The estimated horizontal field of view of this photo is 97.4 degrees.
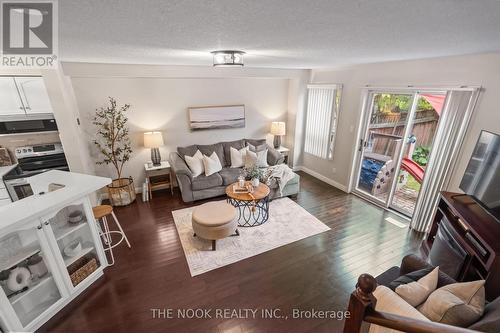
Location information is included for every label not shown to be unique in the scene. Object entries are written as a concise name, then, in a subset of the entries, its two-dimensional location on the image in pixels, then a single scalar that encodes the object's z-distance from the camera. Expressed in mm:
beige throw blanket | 4094
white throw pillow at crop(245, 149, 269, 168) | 4691
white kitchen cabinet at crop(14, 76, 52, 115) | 3108
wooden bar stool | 2563
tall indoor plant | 3875
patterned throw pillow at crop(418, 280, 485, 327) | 1234
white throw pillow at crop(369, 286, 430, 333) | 1255
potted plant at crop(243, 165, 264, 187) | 3709
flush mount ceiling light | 2252
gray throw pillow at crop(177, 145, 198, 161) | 4488
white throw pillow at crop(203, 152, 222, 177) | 4255
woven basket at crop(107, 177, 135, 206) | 3969
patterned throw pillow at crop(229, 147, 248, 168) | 4715
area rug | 2809
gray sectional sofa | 4059
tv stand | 1740
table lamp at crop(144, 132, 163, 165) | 4105
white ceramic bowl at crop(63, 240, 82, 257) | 2252
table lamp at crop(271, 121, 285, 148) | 5207
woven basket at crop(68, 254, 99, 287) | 2258
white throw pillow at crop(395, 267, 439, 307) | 1437
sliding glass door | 3468
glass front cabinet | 1826
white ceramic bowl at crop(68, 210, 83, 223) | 2289
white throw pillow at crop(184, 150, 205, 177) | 4188
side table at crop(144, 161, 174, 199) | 4320
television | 2084
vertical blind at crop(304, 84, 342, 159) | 4609
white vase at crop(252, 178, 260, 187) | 3699
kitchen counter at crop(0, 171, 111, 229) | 1801
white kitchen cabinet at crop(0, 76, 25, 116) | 3014
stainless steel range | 3271
